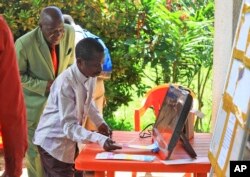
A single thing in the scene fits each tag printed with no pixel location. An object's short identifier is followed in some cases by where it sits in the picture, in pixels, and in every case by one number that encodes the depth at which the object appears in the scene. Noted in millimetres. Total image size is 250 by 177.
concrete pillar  2967
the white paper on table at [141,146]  2909
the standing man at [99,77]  3928
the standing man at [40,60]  3580
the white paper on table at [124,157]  2703
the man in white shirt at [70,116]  2840
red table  2627
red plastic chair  4191
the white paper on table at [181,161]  2633
